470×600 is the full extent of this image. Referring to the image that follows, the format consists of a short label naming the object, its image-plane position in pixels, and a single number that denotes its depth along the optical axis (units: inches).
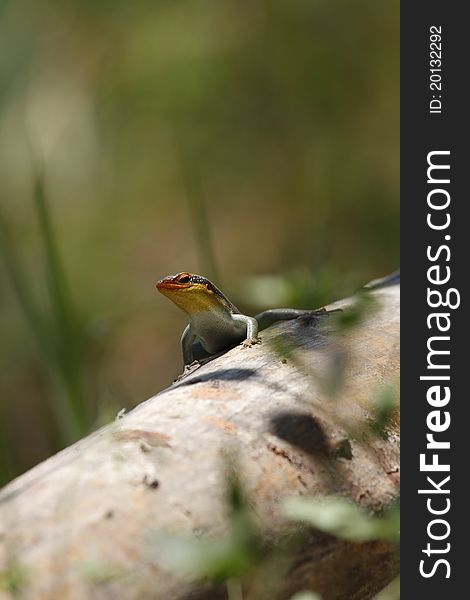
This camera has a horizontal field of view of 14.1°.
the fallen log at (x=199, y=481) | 165.6
